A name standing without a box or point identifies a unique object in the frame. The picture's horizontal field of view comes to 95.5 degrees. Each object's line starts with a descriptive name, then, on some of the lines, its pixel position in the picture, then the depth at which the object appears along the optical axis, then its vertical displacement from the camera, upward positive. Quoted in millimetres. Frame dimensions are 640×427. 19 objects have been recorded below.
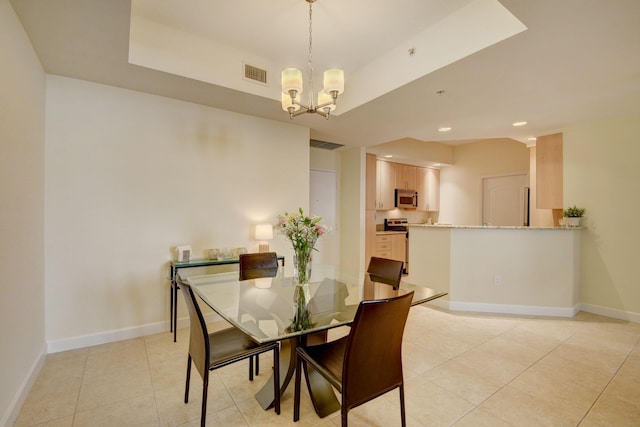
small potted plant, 3826 -45
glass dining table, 1593 -614
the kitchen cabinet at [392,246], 5875 -718
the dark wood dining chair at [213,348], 1611 -857
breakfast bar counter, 3654 -732
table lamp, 3486 -277
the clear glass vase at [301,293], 1606 -606
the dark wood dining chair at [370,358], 1374 -748
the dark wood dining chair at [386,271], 2465 -533
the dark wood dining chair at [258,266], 2705 -537
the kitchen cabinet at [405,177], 6402 +792
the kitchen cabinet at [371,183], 5578 +560
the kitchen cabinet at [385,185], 6059 +571
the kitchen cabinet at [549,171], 4137 +597
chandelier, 2111 +931
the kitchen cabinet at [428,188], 6805 +564
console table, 2916 -597
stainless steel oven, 6391 -340
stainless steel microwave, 6332 +289
